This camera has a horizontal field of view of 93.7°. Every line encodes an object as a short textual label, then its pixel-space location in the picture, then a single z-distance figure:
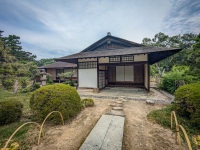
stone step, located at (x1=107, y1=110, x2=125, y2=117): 3.80
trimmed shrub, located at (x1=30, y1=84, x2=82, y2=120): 3.32
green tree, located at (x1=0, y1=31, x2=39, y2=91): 6.57
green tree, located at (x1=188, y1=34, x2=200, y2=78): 7.45
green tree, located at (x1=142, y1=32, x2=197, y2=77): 20.89
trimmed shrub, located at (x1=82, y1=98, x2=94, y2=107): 4.93
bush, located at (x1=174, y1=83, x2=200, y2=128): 2.97
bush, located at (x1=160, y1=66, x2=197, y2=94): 7.21
